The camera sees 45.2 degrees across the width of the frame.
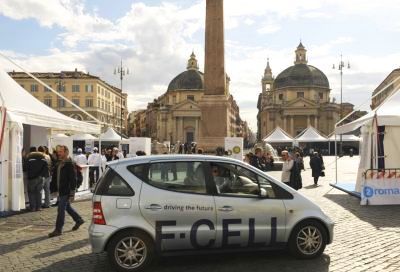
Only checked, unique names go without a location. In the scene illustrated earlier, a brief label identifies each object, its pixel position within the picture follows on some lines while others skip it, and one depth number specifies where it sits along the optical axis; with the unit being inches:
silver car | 258.1
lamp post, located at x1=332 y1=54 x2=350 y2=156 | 2733.8
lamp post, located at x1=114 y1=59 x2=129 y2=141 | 2169.0
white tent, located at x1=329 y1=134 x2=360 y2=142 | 2333.7
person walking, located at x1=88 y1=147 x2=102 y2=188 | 767.1
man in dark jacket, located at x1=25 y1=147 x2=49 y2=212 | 497.0
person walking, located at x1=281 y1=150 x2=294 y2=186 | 487.8
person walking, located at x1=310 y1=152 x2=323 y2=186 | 838.5
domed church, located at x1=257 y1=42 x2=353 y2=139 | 4343.0
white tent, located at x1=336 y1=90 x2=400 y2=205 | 534.3
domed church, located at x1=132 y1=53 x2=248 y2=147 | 4690.0
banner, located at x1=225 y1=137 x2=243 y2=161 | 994.0
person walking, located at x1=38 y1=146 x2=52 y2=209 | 525.0
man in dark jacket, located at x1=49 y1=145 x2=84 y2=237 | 362.9
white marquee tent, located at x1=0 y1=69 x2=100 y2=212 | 477.4
